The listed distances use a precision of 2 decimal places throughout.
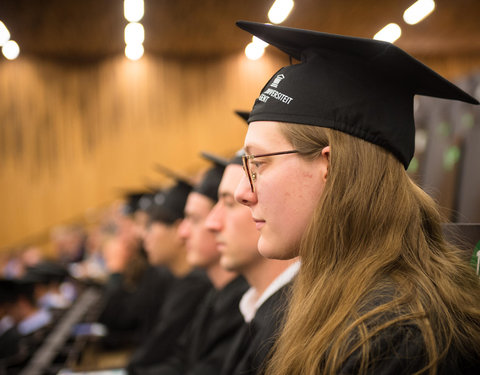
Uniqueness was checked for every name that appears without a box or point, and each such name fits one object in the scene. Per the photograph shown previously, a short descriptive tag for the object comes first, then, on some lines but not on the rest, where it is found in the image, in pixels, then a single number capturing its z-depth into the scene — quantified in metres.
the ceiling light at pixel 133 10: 2.40
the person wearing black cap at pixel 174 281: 3.77
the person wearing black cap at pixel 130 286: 5.16
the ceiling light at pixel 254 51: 1.72
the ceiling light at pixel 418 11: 1.59
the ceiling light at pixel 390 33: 1.59
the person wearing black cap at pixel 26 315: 4.04
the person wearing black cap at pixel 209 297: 2.56
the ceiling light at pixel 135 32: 3.38
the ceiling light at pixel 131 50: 6.64
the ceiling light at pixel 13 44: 5.28
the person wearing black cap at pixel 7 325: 3.62
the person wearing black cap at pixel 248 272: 1.68
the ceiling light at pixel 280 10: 1.58
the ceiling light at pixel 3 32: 3.31
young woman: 1.01
